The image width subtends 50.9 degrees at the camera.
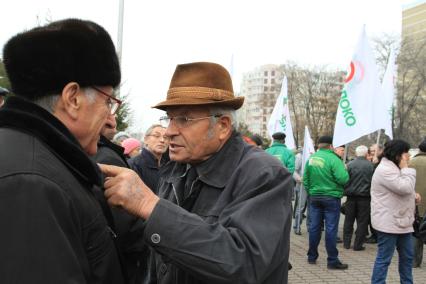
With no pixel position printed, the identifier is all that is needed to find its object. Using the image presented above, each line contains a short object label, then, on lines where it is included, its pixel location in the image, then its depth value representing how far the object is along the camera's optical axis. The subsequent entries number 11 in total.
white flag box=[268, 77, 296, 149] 11.55
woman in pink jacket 5.53
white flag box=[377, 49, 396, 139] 7.67
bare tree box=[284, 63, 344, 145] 53.34
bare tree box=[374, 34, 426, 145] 37.03
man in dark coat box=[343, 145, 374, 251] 8.66
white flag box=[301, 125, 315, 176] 9.80
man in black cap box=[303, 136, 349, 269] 7.43
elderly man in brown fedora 1.58
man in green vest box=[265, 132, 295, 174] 9.04
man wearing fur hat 1.19
